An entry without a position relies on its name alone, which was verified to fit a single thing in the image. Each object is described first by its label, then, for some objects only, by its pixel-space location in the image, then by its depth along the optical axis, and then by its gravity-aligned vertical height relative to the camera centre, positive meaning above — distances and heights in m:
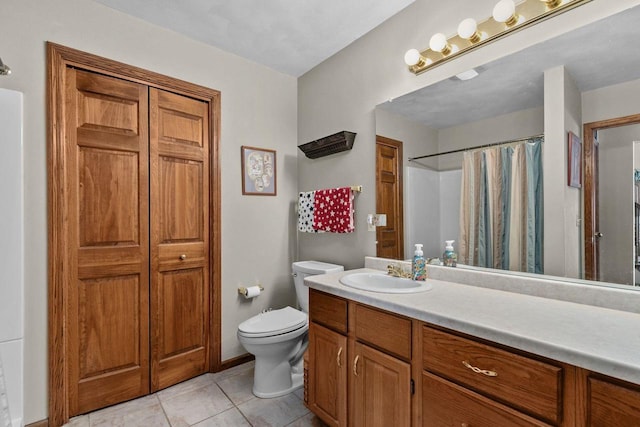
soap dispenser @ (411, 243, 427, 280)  1.64 -0.30
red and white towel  2.16 +0.03
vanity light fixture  1.31 +0.91
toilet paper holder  2.41 -0.61
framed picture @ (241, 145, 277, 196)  2.46 +0.37
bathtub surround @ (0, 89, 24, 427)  1.50 -0.19
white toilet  1.91 -0.87
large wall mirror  1.16 +0.28
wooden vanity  0.78 -0.56
